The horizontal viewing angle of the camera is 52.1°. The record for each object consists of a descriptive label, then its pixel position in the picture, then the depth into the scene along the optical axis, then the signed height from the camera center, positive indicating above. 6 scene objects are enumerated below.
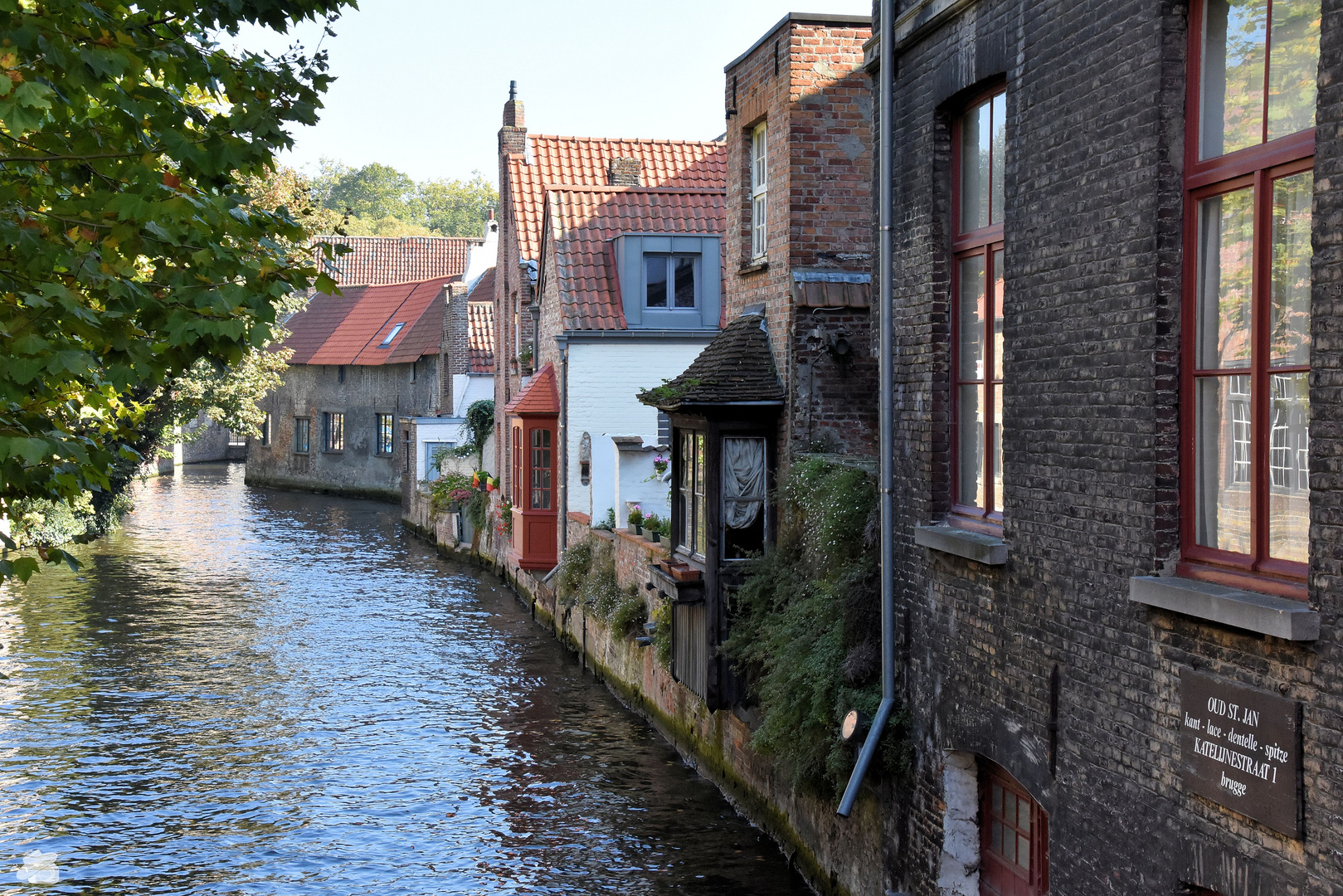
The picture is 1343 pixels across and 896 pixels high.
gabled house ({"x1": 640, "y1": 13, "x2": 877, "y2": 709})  12.94 +0.62
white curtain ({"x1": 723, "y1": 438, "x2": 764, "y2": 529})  13.04 -0.63
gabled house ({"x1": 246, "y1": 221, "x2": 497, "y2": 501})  39.97 +1.01
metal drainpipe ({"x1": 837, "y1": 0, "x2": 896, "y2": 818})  9.01 -0.02
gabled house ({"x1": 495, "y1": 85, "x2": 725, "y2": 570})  22.75 +1.61
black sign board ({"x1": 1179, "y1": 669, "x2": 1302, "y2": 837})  5.24 -1.35
